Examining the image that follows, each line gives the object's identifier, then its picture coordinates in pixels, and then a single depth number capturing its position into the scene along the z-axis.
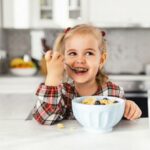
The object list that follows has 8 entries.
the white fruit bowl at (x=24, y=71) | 3.33
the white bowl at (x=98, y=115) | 1.03
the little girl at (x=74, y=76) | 1.16
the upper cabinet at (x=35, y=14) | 3.33
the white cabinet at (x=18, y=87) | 3.09
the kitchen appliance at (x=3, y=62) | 3.46
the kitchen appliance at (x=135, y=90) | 3.03
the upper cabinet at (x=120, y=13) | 3.21
